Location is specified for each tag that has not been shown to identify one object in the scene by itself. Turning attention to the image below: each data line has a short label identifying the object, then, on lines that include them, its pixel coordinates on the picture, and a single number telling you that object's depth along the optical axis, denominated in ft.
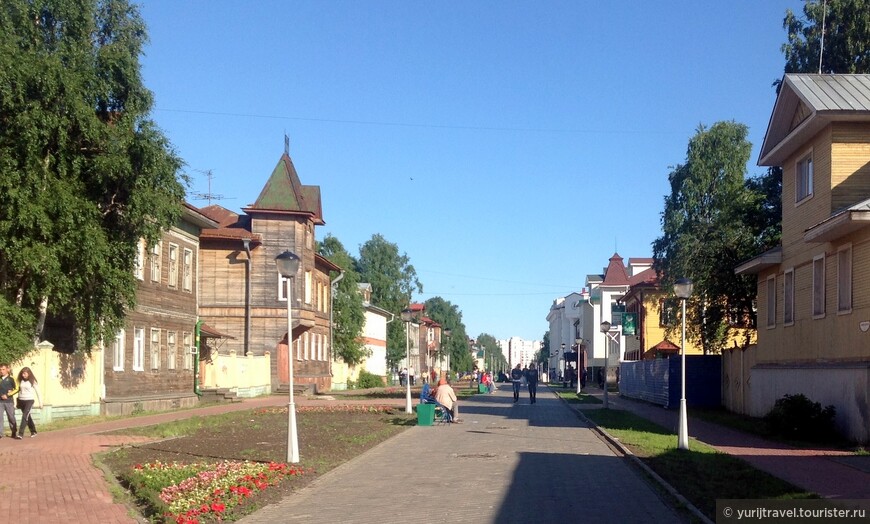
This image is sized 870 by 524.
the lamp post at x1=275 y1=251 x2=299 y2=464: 52.85
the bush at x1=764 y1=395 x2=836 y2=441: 66.28
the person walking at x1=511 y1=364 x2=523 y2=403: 147.23
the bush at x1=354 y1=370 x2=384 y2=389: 238.48
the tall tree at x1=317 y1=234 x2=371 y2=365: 228.02
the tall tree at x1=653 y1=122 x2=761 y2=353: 124.77
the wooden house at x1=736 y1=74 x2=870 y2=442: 65.51
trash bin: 87.71
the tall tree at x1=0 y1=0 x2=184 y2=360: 73.77
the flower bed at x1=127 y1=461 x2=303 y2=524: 35.96
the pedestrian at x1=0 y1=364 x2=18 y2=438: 67.21
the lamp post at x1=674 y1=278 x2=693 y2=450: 60.49
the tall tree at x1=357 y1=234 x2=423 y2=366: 333.01
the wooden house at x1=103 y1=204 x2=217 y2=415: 103.14
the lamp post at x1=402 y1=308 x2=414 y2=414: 104.89
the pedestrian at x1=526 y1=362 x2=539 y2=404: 141.18
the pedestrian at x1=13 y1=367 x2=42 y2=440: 68.49
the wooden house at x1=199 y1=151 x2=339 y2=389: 159.12
